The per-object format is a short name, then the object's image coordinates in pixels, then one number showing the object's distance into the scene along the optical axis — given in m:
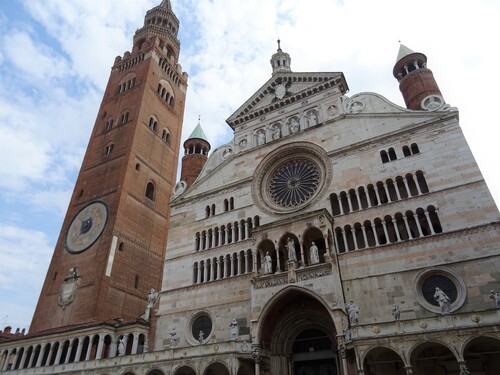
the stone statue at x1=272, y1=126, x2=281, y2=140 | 27.67
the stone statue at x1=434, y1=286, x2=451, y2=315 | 16.02
